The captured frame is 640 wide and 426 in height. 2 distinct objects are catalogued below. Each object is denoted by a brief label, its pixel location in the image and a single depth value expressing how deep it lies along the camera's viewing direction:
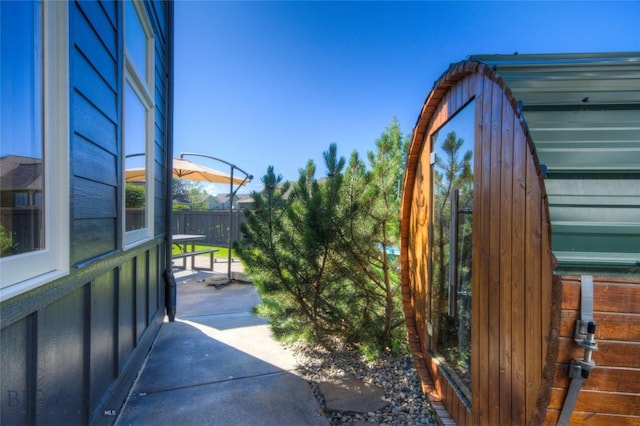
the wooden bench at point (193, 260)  6.38
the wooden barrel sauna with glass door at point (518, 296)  0.84
